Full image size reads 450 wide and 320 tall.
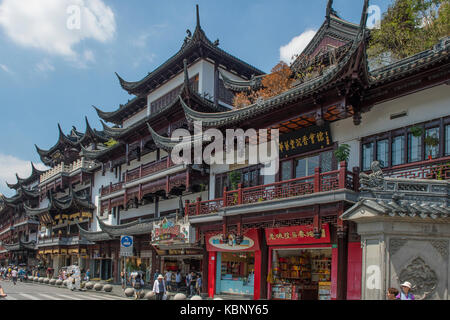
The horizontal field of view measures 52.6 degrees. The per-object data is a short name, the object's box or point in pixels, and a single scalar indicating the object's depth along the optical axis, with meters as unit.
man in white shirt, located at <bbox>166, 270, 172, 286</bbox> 25.38
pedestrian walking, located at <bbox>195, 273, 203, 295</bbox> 22.93
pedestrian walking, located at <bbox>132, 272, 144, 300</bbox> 20.66
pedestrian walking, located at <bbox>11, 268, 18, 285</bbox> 33.99
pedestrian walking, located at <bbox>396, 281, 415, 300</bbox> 8.86
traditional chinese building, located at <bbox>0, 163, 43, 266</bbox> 55.41
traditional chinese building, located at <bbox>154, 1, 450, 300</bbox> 14.37
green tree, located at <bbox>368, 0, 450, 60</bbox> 19.94
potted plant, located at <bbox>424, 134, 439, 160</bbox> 14.16
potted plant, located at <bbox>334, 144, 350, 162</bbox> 15.90
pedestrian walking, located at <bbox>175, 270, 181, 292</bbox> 25.94
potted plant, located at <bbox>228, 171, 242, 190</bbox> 21.03
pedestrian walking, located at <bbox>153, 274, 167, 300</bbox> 16.11
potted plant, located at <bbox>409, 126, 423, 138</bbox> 14.62
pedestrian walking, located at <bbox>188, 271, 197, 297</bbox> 23.66
